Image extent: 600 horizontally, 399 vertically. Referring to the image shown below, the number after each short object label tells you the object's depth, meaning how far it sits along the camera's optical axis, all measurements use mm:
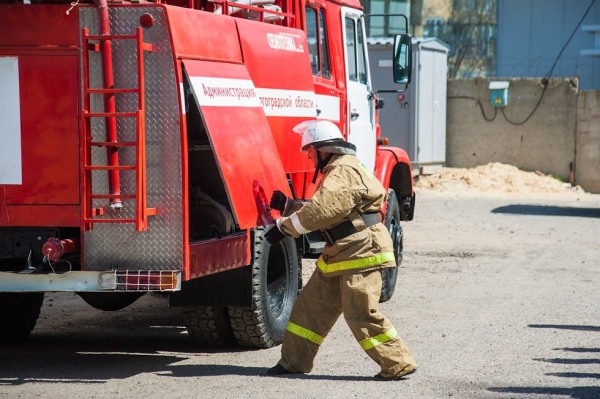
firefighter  14016
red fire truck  13305
